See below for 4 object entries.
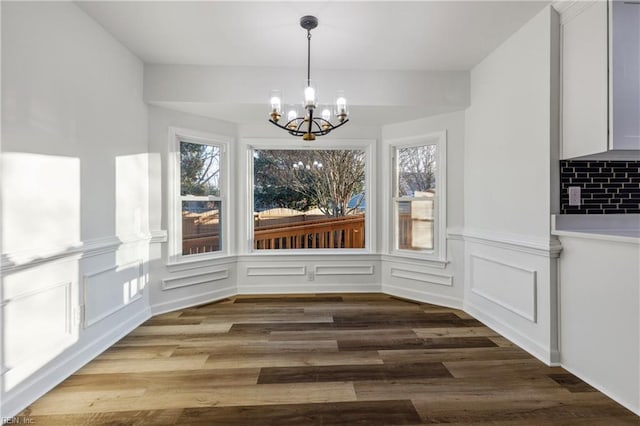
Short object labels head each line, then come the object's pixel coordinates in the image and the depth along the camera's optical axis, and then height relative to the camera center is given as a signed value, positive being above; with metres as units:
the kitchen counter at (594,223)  2.23 -0.10
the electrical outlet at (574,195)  2.29 +0.10
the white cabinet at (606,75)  1.96 +0.87
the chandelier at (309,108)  2.22 +0.76
